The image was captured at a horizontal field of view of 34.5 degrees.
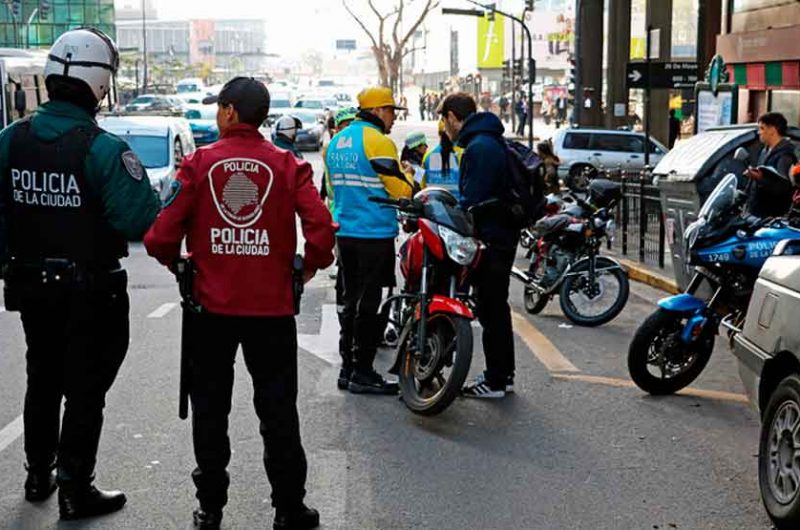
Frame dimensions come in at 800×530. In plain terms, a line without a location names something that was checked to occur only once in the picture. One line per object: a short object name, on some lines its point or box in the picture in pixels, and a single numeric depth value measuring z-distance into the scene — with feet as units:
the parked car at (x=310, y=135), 141.28
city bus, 88.02
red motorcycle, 22.97
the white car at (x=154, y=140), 66.39
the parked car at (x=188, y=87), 283.63
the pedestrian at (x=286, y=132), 33.12
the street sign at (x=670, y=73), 67.92
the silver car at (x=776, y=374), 16.79
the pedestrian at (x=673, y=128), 118.01
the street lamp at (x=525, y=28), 116.98
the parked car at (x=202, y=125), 128.06
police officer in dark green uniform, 16.83
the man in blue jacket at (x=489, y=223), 24.43
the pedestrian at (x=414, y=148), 40.93
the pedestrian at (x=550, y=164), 57.31
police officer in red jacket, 16.43
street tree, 285.43
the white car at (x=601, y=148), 100.22
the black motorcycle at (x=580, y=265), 35.22
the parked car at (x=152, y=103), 173.21
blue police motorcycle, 23.27
